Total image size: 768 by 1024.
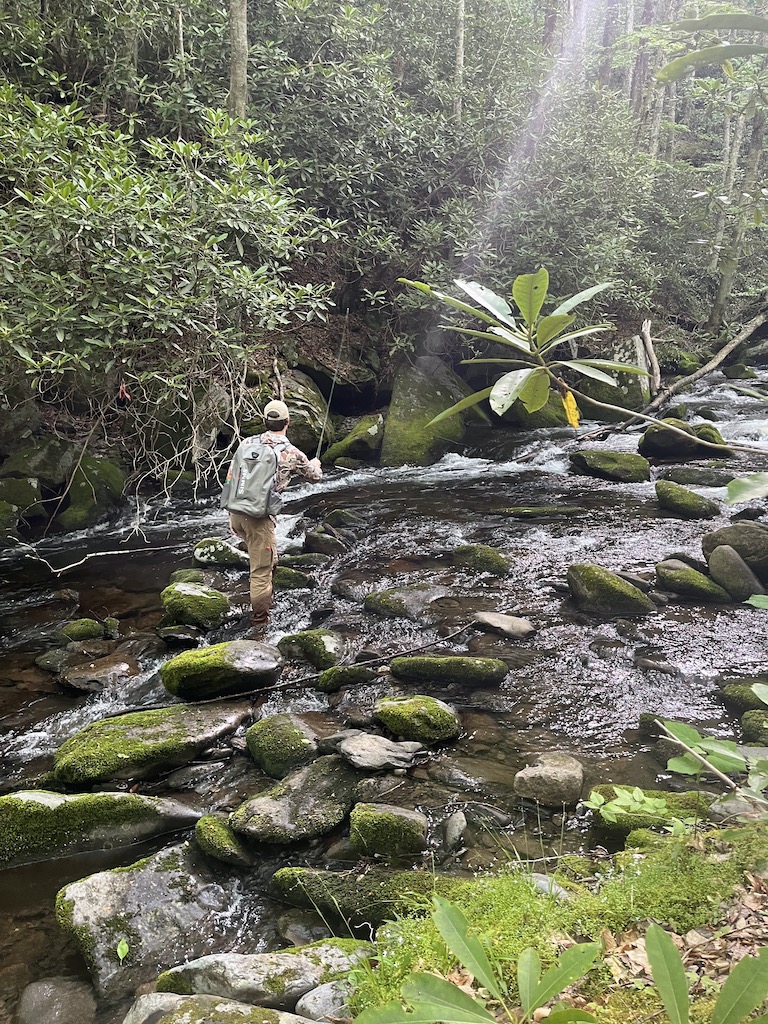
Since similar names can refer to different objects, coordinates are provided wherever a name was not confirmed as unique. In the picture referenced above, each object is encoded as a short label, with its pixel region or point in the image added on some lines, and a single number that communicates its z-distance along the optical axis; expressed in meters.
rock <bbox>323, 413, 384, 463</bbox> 12.25
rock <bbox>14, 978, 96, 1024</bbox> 2.65
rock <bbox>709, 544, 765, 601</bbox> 6.23
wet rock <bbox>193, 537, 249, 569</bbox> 8.18
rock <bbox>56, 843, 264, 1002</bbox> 2.88
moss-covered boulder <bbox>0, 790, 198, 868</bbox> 3.56
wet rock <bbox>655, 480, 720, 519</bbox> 8.59
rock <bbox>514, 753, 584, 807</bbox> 3.69
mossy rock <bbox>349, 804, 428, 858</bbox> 3.44
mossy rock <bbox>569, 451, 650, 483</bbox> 10.64
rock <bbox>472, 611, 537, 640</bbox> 5.89
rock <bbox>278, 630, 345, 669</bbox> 5.64
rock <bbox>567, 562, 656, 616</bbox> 6.11
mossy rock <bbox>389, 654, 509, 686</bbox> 5.11
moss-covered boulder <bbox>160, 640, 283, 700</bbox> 5.09
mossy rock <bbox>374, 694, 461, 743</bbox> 4.41
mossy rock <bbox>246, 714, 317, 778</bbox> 4.24
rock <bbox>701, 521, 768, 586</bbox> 6.43
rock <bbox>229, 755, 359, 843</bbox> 3.58
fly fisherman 6.36
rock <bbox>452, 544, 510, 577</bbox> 7.42
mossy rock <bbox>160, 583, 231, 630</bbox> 6.45
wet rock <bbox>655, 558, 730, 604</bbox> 6.27
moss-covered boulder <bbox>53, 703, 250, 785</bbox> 4.16
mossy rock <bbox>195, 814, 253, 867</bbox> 3.48
